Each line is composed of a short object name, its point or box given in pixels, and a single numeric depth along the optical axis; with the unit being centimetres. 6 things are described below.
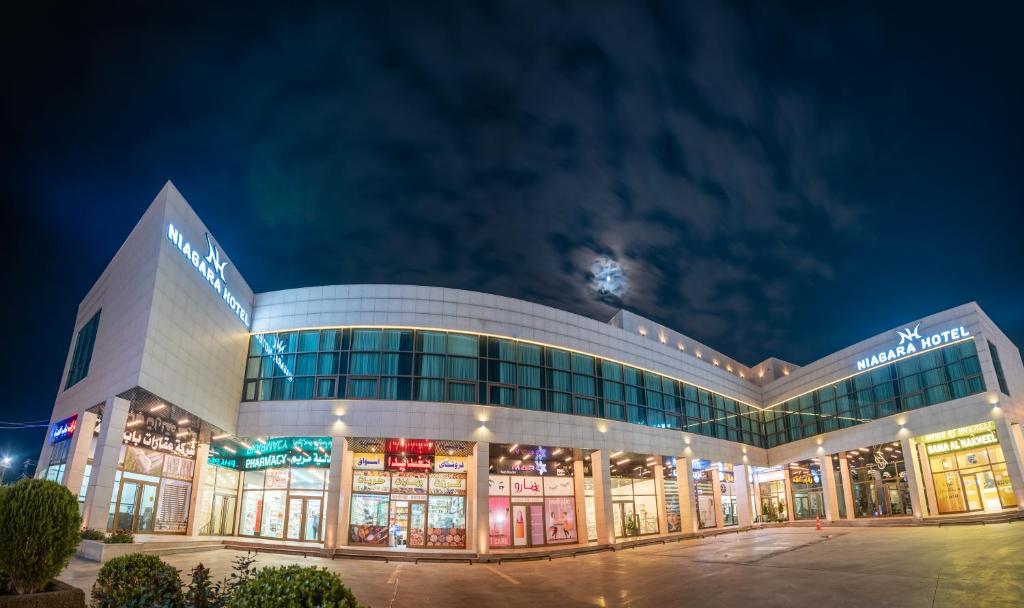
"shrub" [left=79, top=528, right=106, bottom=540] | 1862
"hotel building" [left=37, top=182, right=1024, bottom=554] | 2336
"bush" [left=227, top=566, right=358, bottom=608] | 586
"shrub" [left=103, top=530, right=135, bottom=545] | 1884
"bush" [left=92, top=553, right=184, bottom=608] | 805
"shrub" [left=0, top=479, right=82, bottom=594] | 843
